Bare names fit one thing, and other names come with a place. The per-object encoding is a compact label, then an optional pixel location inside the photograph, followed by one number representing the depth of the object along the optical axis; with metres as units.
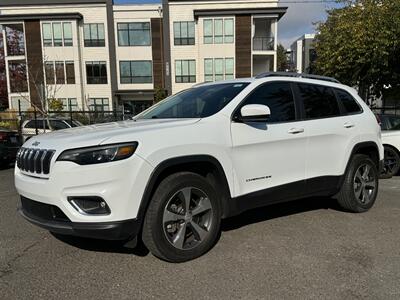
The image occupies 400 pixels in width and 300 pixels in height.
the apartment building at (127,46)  35.25
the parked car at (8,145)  11.16
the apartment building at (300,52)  65.88
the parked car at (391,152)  8.79
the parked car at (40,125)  15.76
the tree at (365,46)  15.24
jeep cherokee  3.44
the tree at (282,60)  68.42
